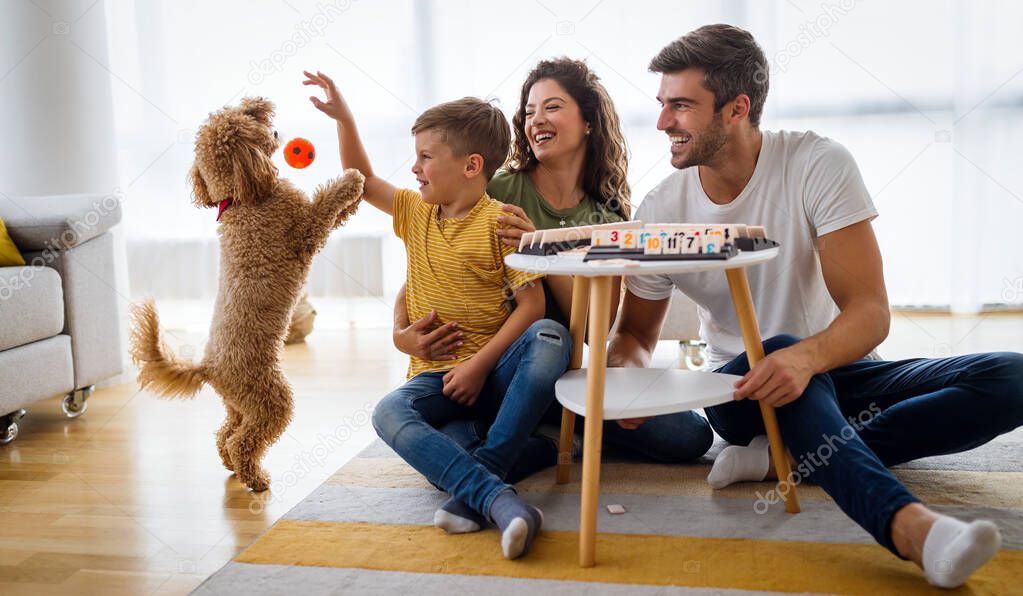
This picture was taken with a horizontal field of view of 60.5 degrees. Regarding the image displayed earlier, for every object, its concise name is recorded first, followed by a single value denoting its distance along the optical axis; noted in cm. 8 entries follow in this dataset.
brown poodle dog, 161
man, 137
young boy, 149
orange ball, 161
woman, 171
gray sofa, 209
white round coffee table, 121
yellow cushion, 223
